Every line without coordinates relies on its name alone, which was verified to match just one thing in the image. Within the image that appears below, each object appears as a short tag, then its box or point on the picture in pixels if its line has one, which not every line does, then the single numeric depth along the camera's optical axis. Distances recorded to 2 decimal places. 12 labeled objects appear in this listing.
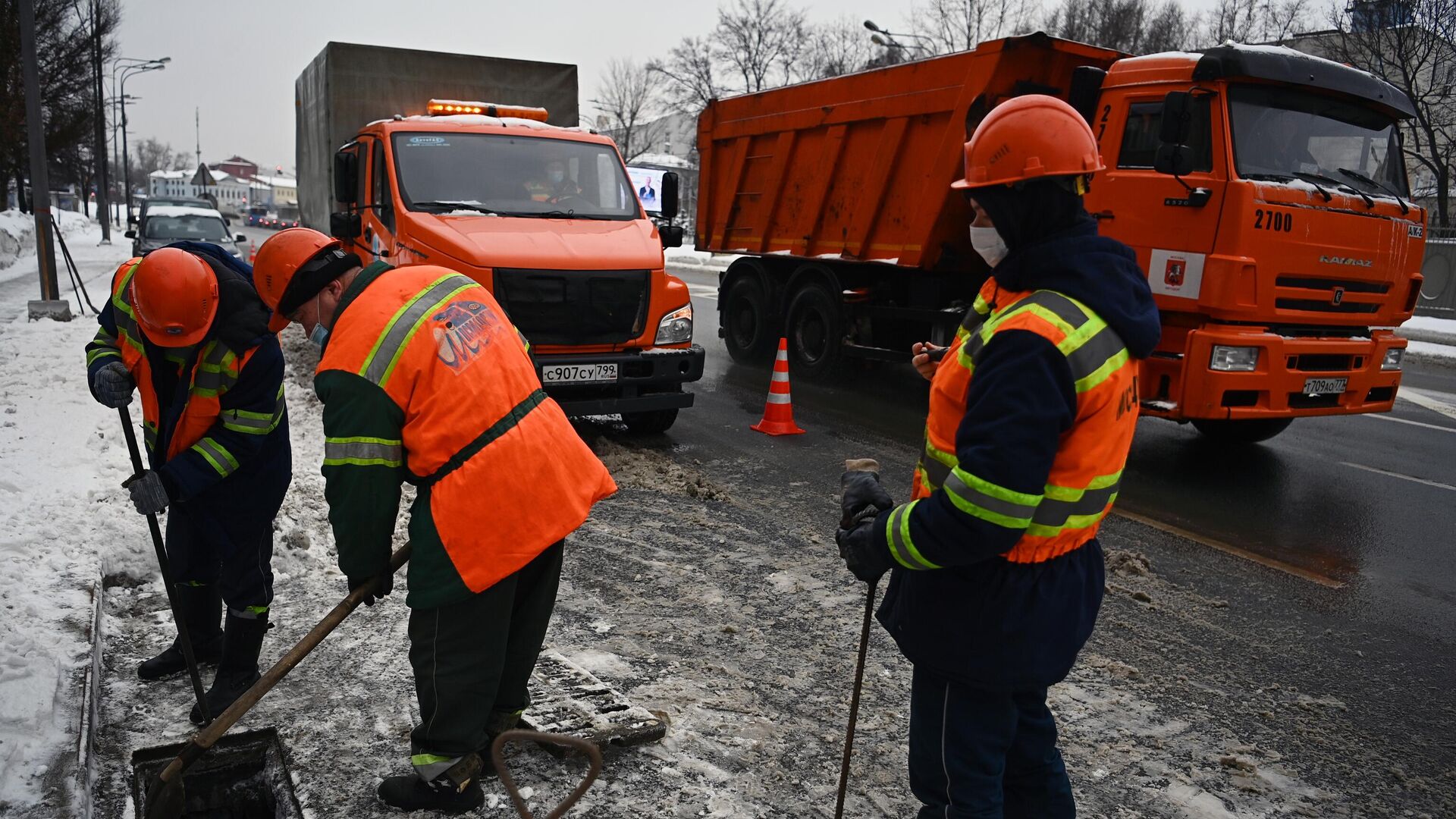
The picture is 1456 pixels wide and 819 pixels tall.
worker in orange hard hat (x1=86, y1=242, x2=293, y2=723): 3.24
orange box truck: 6.89
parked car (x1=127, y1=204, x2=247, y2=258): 18.34
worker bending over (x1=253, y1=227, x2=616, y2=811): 2.53
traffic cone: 8.20
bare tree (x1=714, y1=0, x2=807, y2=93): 49.41
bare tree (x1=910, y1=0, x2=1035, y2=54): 41.50
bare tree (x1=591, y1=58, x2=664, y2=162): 55.94
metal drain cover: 3.21
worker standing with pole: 1.94
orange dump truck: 6.68
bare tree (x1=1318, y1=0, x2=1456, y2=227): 21.22
